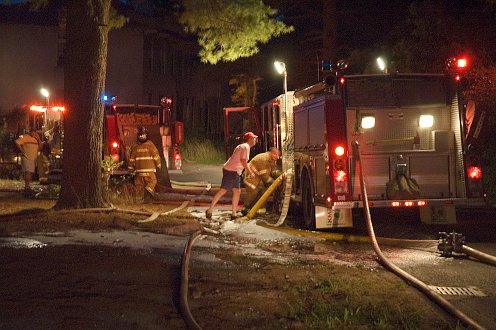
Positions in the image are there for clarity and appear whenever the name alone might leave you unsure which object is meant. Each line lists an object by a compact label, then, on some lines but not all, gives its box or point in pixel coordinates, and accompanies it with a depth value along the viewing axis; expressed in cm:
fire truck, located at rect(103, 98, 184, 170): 1773
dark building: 3438
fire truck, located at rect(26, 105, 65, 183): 2019
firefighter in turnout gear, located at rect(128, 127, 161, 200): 1582
